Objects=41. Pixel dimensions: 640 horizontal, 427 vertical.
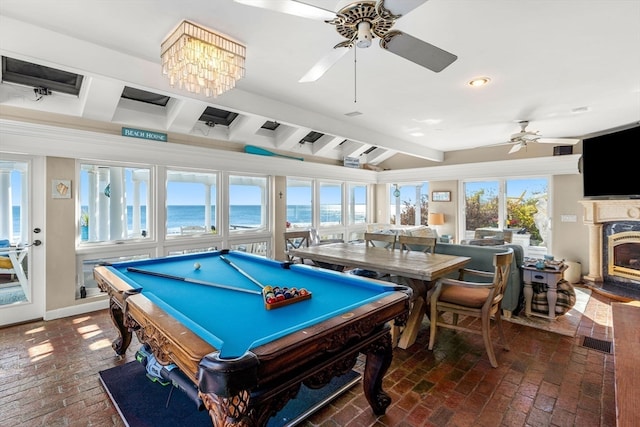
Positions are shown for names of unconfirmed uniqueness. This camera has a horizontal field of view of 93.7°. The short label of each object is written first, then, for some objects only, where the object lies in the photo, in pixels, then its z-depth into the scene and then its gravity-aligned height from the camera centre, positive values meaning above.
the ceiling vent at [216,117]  4.87 +1.61
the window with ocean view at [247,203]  5.52 +0.20
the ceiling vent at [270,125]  5.64 +1.67
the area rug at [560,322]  3.36 -1.32
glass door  3.55 -0.30
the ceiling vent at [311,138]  6.49 +1.66
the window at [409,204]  7.91 +0.23
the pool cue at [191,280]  2.04 -0.51
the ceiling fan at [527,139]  4.53 +1.14
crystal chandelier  2.27 +1.23
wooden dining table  2.85 -0.54
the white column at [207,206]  5.19 +0.11
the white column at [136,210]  4.45 +0.05
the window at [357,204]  8.00 +0.24
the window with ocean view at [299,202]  6.51 +0.24
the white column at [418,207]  7.98 +0.15
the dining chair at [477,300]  2.67 -0.83
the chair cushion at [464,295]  2.79 -0.81
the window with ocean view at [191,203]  4.76 +0.17
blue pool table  1.16 -0.55
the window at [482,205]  6.70 +0.17
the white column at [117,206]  4.28 +0.10
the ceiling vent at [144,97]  4.02 +1.63
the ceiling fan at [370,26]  1.60 +1.11
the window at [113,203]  4.07 +0.15
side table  3.49 -0.82
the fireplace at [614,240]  4.77 -0.47
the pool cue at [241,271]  2.24 -0.50
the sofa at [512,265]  3.62 -0.65
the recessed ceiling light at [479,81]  3.19 +1.43
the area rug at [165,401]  1.95 -1.34
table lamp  7.25 -0.16
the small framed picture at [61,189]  3.70 +0.31
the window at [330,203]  7.24 +0.24
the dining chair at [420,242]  3.79 -0.38
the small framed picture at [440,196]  7.31 +0.41
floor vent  2.92 -1.33
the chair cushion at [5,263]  3.52 -0.58
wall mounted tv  3.07 +0.53
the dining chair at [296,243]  4.86 -0.48
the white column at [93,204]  4.10 +0.13
